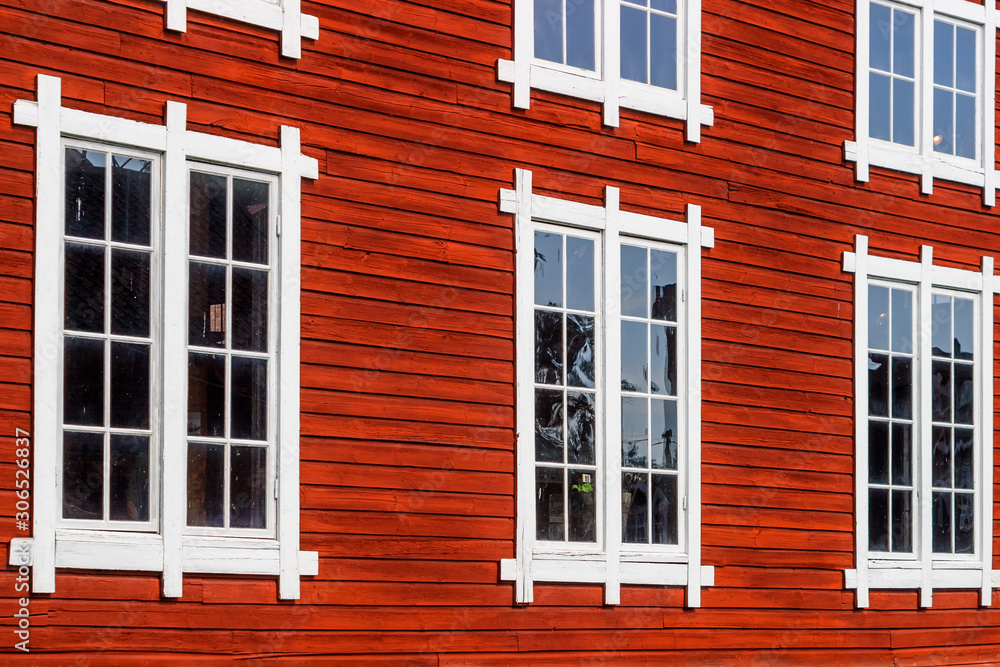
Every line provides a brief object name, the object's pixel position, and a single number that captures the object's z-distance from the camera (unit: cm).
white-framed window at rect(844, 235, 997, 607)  2072
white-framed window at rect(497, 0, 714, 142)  1778
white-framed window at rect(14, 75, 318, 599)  1398
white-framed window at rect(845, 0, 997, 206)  2128
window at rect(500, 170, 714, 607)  1739
